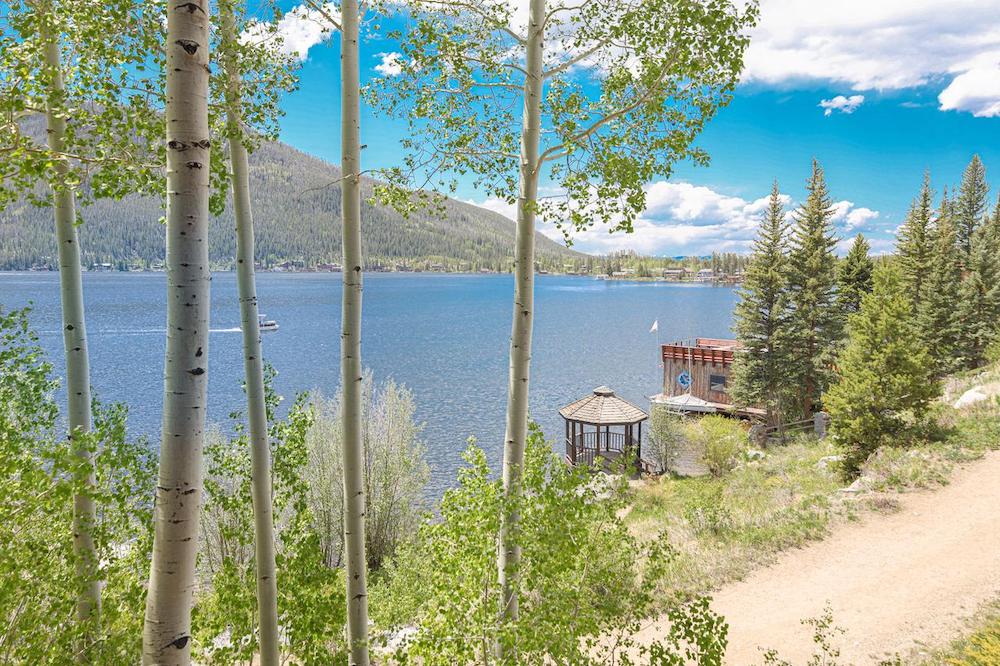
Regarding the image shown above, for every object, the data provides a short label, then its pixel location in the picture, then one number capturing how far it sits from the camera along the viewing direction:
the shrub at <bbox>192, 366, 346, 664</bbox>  5.04
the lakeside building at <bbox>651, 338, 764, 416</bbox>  30.03
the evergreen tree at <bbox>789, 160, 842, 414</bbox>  25.56
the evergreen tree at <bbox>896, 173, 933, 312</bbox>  31.78
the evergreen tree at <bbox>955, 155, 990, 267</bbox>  46.38
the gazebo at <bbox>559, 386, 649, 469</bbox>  21.08
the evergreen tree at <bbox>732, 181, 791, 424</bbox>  25.66
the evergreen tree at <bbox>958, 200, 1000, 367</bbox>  30.58
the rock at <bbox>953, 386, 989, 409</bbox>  18.45
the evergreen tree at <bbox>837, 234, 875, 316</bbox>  31.58
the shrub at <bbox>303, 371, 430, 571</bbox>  15.67
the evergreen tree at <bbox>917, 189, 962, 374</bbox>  29.66
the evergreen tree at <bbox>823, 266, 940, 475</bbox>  14.78
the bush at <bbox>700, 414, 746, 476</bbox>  21.91
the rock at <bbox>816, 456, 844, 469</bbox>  16.36
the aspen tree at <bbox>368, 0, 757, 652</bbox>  5.23
